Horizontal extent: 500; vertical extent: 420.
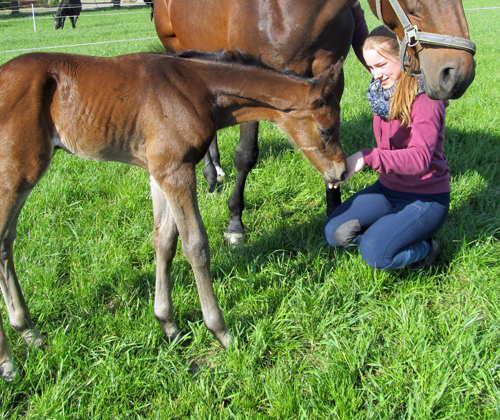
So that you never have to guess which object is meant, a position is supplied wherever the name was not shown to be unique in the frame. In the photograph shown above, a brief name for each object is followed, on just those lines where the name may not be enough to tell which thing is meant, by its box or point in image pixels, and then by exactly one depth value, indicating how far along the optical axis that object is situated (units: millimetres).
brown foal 1936
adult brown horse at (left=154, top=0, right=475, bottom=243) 2219
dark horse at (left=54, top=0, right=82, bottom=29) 23050
